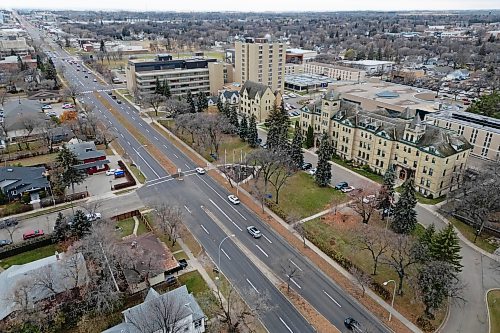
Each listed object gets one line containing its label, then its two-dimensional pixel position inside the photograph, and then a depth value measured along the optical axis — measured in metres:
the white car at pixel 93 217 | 51.84
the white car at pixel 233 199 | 59.75
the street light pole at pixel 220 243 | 43.88
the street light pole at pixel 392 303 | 37.67
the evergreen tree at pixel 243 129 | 85.70
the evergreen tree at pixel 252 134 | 81.75
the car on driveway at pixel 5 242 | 48.67
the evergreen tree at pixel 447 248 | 38.53
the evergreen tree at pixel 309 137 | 82.88
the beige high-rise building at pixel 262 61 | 121.56
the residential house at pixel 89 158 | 69.81
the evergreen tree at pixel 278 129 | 72.75
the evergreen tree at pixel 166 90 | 113.81
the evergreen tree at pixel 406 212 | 49.34
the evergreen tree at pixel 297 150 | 70.69
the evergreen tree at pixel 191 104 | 101.75
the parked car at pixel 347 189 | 63.46
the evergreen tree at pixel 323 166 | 63.72
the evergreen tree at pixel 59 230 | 48.09
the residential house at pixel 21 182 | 59.88
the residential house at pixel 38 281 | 35.91
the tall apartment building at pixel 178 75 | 122.06
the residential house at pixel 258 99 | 100.25
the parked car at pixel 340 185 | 64.15
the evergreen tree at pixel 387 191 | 54.15
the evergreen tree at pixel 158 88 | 115.01
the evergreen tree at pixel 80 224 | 46.94
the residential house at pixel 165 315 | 31.91
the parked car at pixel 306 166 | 72.60
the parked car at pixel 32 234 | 50.06
